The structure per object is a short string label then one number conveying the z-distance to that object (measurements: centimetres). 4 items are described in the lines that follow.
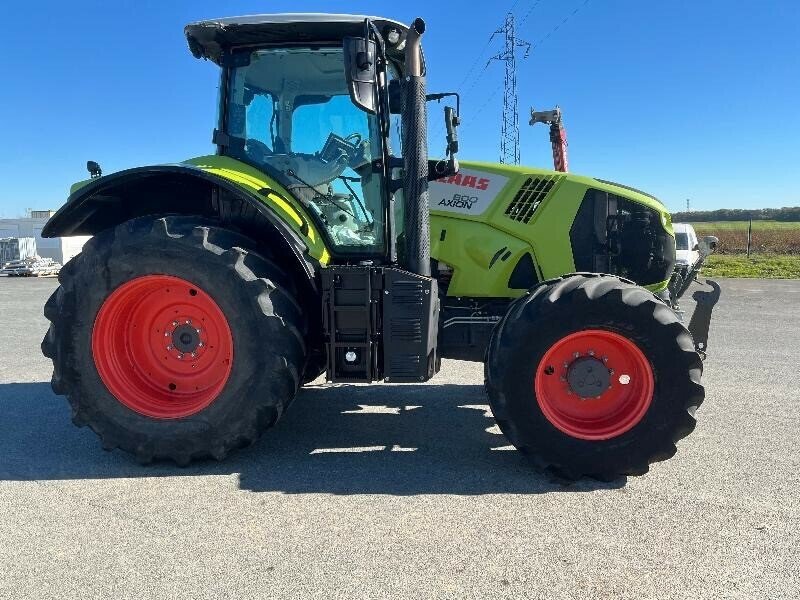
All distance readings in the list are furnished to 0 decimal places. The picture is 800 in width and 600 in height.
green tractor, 327
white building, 2470
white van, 1602
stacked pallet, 2232
